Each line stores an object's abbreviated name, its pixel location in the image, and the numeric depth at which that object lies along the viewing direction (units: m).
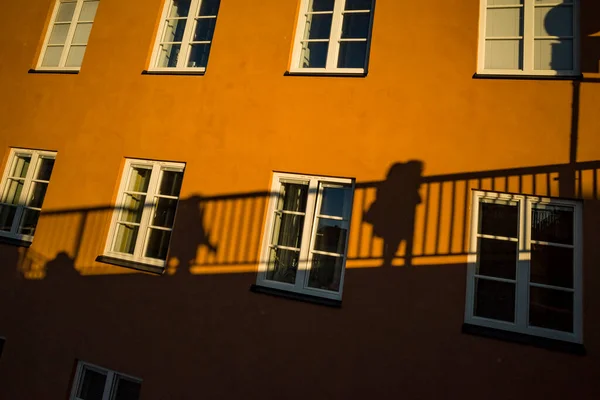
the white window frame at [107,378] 4.24
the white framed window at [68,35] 5.67
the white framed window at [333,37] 4.39
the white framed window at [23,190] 5.15
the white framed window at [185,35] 5.09
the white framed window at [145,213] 4.51
